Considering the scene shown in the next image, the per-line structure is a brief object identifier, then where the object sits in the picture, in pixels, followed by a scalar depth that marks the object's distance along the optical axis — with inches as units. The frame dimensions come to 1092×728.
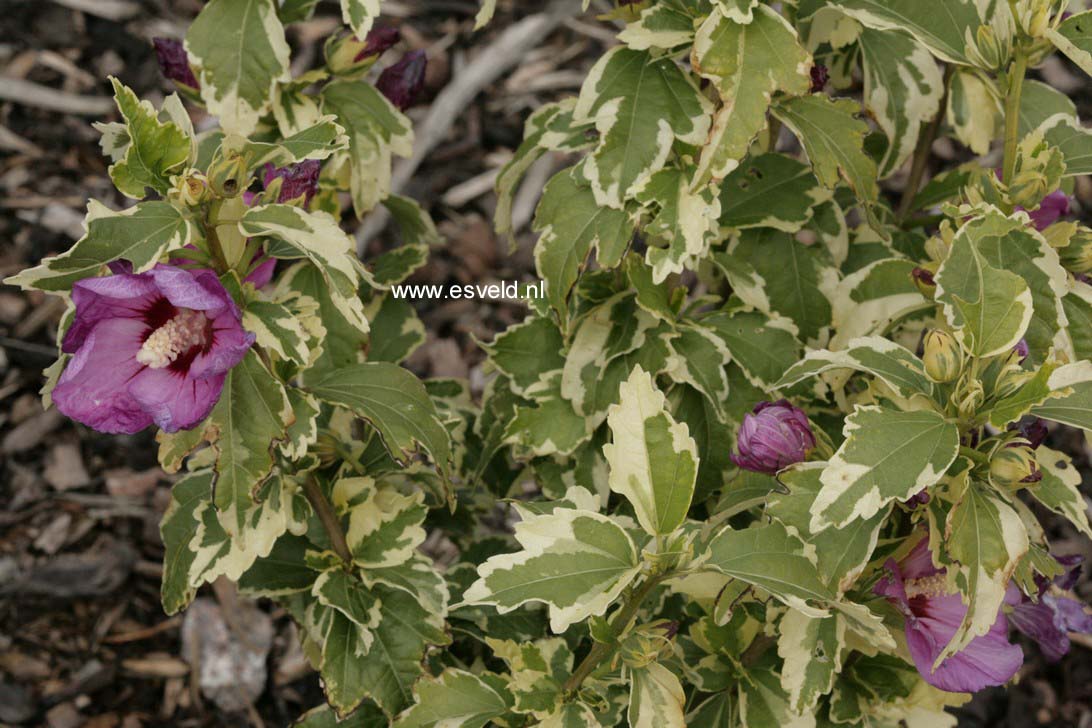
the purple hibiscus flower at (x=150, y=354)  58.3
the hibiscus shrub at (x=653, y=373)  57.9
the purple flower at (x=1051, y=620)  61.9
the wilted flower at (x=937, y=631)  59.5
